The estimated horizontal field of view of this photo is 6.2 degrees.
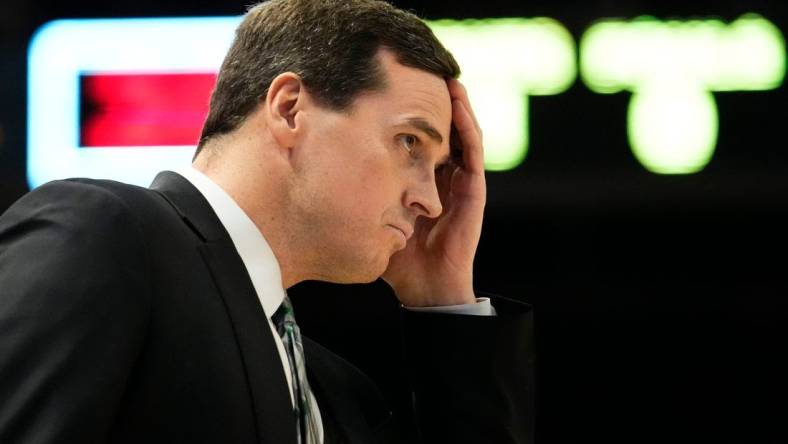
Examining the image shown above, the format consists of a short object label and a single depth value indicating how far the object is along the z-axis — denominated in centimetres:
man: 562
